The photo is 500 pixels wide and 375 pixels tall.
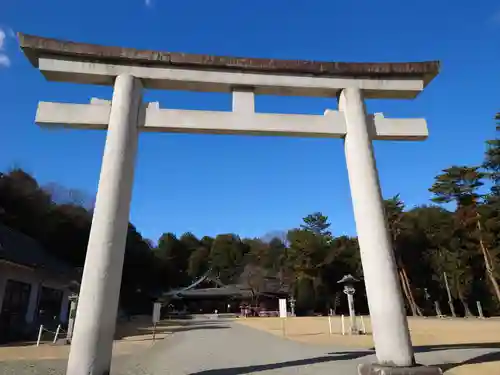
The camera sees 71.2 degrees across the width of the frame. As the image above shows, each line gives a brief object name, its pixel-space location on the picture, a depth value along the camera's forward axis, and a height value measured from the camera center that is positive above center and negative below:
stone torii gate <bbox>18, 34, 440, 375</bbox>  5.06 +3.24
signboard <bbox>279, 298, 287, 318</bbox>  19.82 +0.37
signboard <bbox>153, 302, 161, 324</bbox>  14.23 +0.18
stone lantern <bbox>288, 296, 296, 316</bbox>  37.38 +0.73
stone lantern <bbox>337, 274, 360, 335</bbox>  16.28 +0.90
